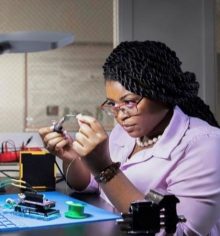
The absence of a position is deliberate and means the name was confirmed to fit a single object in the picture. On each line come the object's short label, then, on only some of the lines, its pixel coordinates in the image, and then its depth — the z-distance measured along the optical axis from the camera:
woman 1.83
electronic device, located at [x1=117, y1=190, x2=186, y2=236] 1.57
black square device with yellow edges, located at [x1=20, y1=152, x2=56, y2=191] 2.13
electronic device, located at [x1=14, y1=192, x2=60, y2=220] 1.76
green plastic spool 1.76
